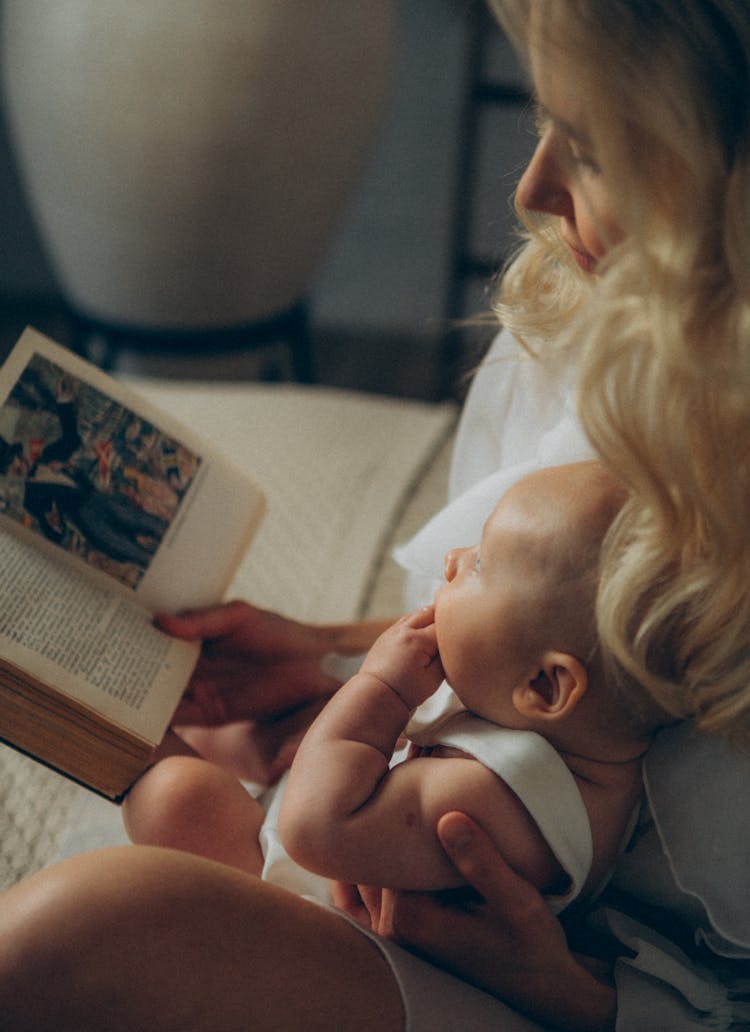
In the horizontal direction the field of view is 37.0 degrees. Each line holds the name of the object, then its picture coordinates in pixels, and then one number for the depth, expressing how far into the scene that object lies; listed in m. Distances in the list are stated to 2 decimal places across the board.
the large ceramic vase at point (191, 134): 1.47
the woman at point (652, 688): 0.49
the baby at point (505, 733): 0.57
